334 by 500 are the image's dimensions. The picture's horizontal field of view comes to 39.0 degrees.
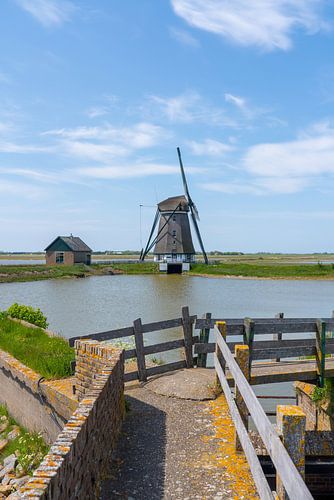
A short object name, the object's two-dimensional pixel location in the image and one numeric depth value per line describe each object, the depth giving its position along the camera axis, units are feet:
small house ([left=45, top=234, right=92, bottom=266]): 282.56
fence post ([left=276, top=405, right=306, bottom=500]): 13.50
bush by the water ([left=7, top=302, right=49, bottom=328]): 63.00
